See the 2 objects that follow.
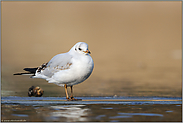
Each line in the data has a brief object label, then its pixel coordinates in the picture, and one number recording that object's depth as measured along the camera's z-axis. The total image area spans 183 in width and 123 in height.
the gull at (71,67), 16.86
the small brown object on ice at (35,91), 19.69
